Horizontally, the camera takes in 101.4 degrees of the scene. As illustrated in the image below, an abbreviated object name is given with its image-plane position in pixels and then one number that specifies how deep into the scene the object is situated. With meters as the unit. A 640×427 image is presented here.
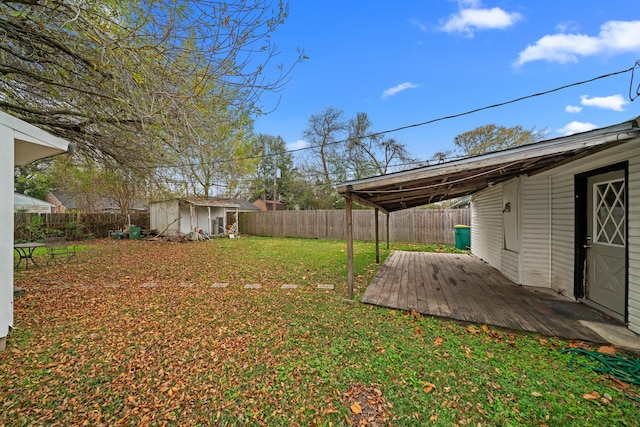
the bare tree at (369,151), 16.92
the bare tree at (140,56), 3.23
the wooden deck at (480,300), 3.26
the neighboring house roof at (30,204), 17.58
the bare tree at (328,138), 19.00
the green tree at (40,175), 14.79
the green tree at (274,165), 27.89
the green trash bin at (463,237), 10.63
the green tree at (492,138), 14.13
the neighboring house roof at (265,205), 33.69
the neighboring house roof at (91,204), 17.78
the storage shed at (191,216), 14.86
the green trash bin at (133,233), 14.12
